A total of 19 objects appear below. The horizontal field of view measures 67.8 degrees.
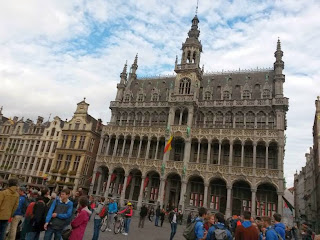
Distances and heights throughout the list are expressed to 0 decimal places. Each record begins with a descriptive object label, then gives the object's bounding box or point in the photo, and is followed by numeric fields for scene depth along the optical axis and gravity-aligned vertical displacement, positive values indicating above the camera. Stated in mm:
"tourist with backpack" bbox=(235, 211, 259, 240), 6363 -696
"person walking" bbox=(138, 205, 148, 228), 17698 -1753
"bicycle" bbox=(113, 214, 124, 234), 14371 -2178
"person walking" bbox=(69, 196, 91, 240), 6032 -1072
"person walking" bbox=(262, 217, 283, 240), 6287 -671
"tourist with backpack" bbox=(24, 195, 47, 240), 6711 -1199
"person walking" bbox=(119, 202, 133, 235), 14023 -1616
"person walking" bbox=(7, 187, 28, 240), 7453 -1328
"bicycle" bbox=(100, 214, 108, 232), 14714 -2471
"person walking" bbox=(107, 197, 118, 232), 13638 -1315
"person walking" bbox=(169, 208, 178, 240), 13381 -1626
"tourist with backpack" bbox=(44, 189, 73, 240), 6512 -985
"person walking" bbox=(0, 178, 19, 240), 6750 -900
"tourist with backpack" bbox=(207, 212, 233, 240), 5845 -717
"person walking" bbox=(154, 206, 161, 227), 21738 -1860
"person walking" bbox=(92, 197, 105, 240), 10048 -1691
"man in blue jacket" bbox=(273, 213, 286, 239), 7539 -508
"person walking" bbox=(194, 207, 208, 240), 6595 -868
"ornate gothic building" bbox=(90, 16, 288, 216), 29156 +7284
